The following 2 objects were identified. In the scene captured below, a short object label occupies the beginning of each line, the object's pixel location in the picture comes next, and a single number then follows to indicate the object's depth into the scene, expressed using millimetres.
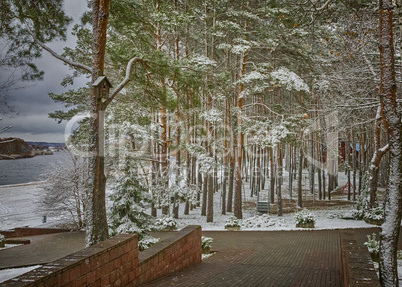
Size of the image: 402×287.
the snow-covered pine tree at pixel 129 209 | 9906
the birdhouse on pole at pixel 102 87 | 8328
